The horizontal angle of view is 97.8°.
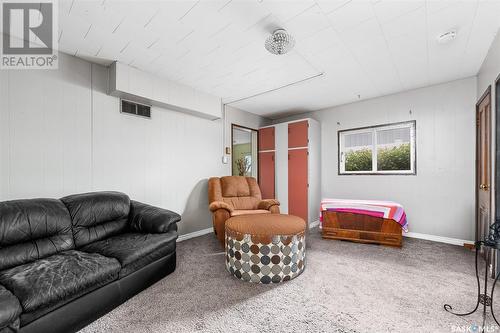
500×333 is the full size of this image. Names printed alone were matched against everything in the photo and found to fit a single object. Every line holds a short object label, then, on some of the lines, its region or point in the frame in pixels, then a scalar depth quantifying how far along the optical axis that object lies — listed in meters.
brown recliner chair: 3.63
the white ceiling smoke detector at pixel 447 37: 2.21
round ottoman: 2.21
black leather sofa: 1.40
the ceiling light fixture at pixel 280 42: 2.12
